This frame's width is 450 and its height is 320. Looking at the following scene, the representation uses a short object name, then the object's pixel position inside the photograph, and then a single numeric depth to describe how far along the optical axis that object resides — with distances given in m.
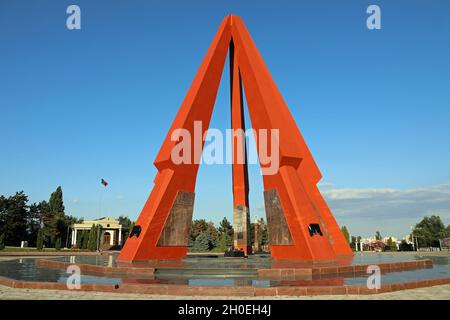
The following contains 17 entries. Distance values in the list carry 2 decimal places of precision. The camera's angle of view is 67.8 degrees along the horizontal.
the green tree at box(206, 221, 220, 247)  46.47
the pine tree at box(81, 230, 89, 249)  43.12
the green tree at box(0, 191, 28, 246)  47.22
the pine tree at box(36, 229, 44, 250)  38.25
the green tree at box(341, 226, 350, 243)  35.79
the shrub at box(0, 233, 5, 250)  34.09
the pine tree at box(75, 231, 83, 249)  43.59
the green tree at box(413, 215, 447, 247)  72.12
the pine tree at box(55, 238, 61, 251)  38.96
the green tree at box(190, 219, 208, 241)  46.56
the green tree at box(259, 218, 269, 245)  45.05
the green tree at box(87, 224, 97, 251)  41.01
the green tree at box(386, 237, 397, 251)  46.21
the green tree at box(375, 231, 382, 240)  88.09
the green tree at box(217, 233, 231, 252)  31.04
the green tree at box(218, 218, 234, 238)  51.29
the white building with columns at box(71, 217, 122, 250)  47.94
